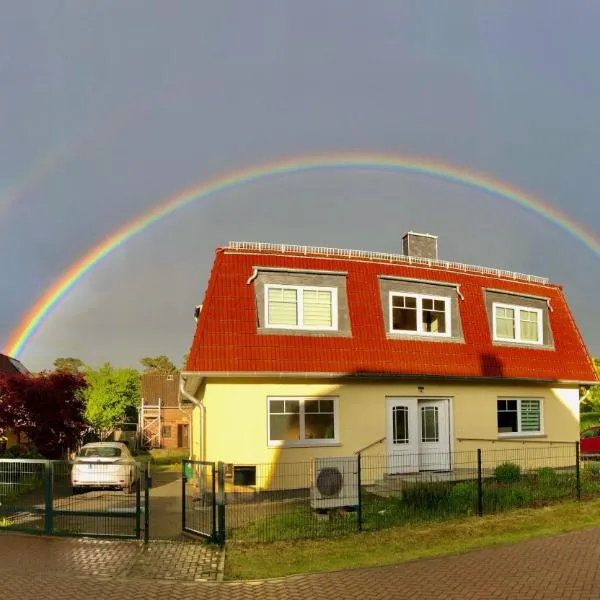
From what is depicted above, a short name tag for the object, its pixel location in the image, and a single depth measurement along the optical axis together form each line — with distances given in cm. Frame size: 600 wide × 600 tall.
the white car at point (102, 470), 1297
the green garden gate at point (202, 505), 1083
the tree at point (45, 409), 2139
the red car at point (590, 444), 2586
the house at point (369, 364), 1631
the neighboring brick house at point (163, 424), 4969
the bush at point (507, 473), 1673
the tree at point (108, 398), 5091
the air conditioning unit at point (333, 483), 1273
